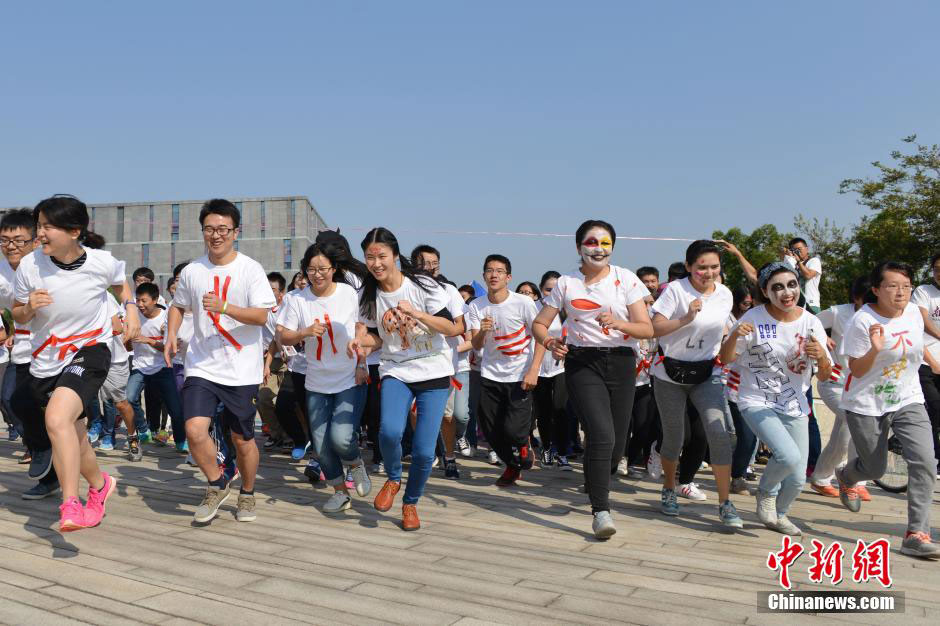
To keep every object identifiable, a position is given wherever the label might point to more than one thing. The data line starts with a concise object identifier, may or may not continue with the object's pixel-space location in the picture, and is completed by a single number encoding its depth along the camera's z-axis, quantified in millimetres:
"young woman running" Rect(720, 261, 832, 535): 5195
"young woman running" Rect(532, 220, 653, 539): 5312
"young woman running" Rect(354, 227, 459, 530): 5387
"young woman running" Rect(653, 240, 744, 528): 5668
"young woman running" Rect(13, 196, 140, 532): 4957
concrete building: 61469
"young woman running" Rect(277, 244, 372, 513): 5879
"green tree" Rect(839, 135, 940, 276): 28094
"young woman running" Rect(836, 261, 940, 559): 4996
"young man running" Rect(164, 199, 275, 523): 5246
